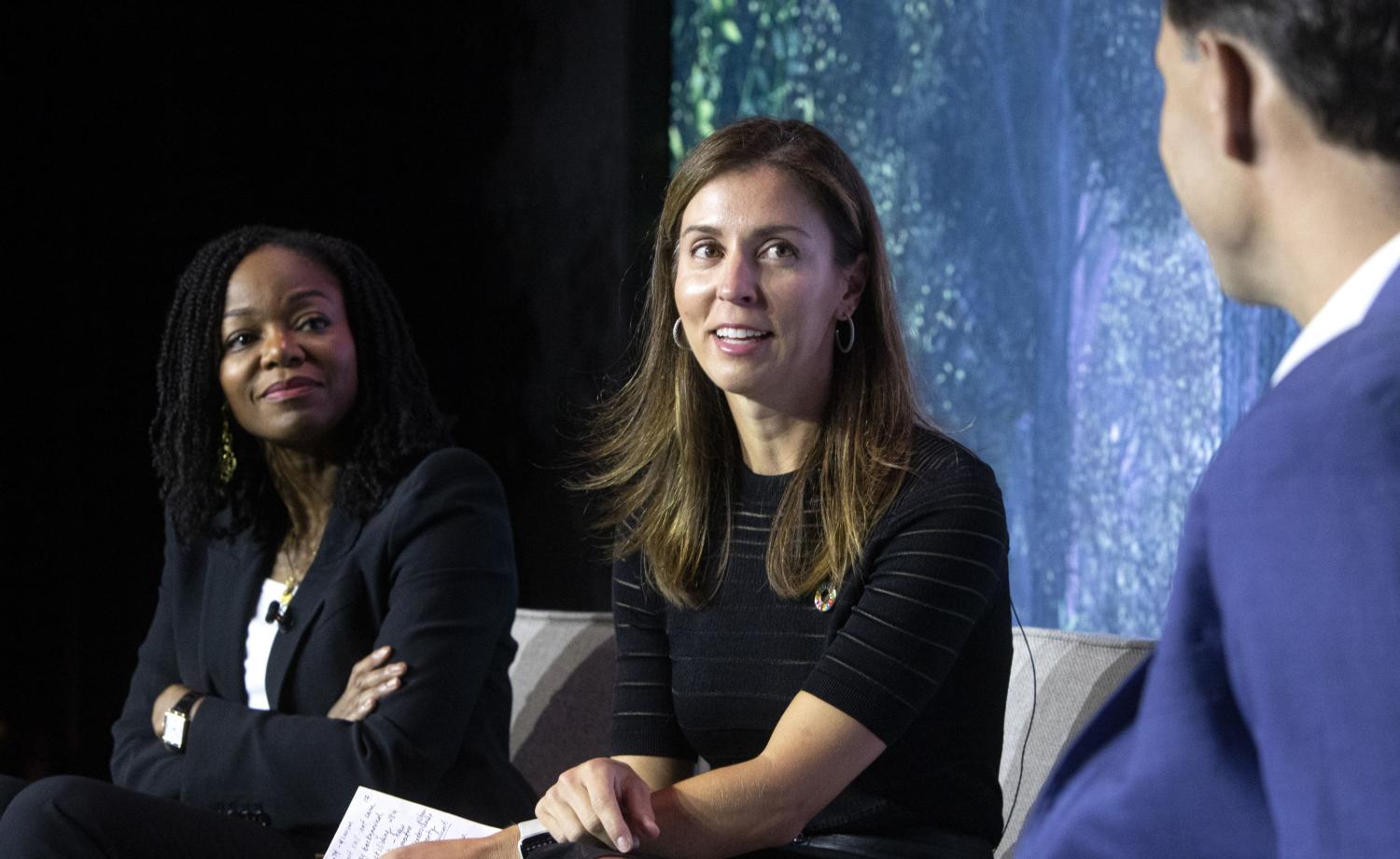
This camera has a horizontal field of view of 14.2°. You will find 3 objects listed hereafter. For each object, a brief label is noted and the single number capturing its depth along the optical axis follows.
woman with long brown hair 4.04
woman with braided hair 4.34
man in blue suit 2.25
